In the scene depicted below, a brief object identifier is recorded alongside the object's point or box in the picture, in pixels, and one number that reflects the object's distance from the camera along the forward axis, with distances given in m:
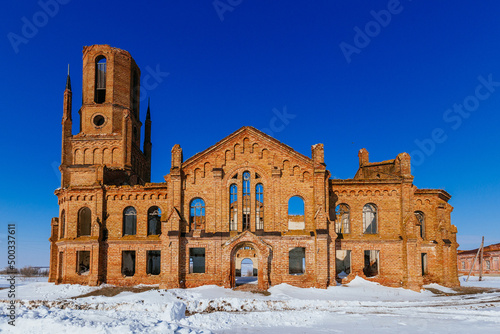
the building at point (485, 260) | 52.84
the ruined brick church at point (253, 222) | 27.11
